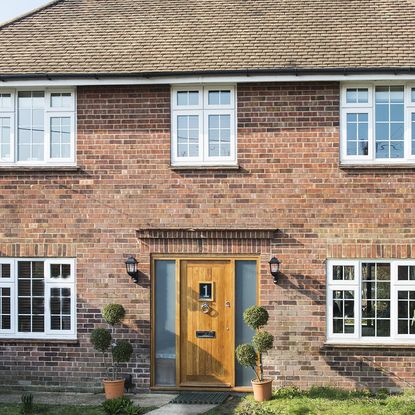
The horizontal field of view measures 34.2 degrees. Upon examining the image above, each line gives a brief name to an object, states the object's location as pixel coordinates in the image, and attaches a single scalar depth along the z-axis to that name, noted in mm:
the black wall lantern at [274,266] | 12148
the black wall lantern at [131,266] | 12396
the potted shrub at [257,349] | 11602
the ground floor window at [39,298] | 12820
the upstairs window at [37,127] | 12898
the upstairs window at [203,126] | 12648
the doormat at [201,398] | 11875
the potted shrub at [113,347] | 11930
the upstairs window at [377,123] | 12383
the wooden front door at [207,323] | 12523
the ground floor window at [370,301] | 12312
